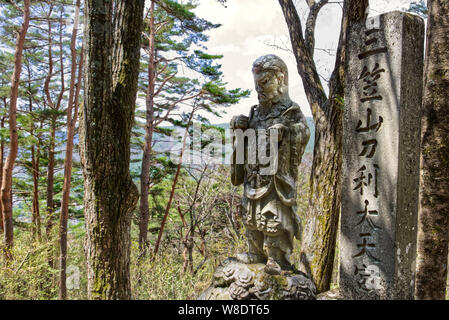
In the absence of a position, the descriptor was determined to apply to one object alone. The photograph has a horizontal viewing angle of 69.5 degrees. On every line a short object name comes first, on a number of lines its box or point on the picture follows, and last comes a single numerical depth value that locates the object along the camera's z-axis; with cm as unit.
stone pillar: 280
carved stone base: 297
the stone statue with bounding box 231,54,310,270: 324
